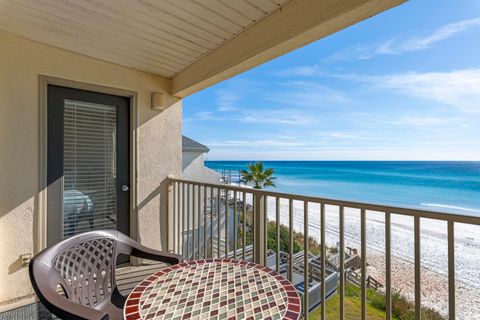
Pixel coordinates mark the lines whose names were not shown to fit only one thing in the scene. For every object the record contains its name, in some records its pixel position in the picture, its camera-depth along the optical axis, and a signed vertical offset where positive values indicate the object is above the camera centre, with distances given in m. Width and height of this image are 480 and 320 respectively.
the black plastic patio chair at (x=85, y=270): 1.03 -0.57
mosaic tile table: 0.88 -0.57
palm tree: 13.91 -0.82
